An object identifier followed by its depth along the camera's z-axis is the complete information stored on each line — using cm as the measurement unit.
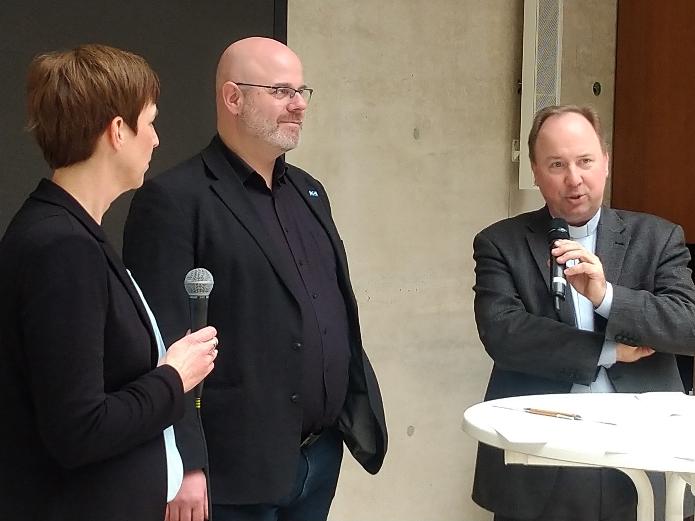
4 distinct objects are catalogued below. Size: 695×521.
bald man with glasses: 236
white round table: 188
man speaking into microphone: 264
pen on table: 219
